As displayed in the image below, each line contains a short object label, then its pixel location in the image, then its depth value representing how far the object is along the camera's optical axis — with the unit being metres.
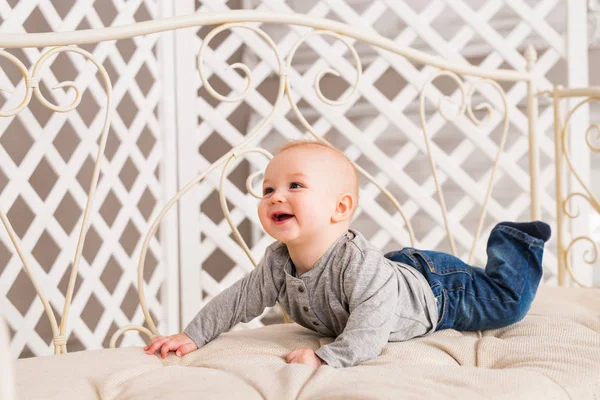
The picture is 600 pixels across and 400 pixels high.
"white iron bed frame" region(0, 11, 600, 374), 1.95
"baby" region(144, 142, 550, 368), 1.83
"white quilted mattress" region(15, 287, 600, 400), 1.60
